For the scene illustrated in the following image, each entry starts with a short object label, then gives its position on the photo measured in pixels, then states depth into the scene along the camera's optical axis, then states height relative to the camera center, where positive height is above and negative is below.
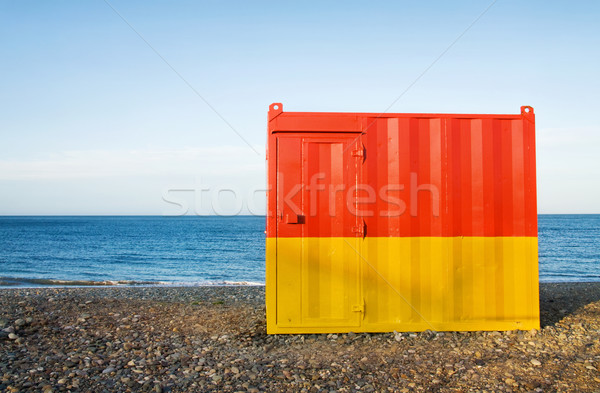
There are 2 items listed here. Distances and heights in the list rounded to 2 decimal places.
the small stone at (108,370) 4.73 -1.70
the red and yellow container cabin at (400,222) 6.15 -0.16
